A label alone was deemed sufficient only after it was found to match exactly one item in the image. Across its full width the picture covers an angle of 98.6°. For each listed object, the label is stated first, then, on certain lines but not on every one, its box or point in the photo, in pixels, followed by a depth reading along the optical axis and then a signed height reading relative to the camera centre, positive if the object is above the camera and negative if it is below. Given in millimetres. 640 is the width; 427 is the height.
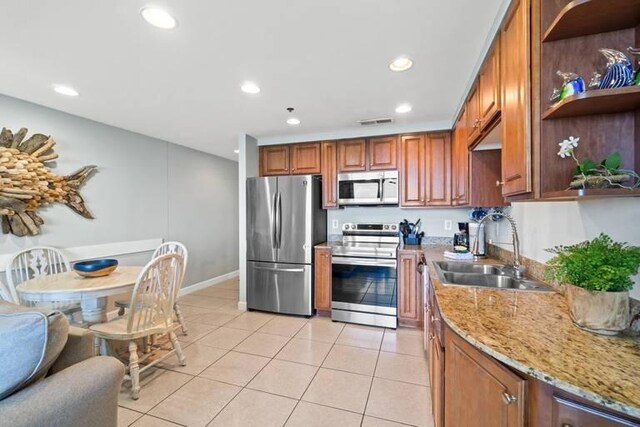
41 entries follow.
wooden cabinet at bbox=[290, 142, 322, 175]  3658 +760
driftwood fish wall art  2412 +314
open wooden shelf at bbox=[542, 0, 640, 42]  903 +687
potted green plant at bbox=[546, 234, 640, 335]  894 -226
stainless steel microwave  3363 +337
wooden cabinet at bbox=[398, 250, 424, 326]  3006 -817
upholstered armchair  844 -581
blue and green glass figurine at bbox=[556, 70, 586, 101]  957 +463
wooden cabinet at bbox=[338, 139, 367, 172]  3494 +767
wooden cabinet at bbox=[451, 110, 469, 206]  2502 +500
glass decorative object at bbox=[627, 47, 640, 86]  875 +545
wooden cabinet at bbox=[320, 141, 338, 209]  3576 +538
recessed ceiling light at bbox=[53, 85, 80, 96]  2312 +1079
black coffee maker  2941 -248
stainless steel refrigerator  3402 -315
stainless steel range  3100 -808
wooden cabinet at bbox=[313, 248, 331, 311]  3359 -786
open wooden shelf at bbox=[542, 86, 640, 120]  886 +389
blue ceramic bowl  2207 -432
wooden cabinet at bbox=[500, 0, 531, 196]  1128 +513
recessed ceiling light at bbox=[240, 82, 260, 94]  2268 +1080
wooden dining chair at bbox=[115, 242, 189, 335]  2605 -464
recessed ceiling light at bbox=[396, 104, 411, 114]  2747 +1094
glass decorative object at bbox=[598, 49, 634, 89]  900 +481
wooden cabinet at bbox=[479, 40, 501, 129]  1504 +755
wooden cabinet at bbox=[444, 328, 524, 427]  824 -618
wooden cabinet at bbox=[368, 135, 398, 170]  3391 +783
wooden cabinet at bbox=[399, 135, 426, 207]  3283 +537
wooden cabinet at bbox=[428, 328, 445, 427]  1388 -915
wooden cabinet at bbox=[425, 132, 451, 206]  3201 +535
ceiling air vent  3109 +1084
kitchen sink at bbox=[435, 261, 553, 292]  1735 -425
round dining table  1885 -518
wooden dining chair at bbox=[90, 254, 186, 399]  1993 -779
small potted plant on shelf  918 +134
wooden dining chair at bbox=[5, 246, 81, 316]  2326 -479
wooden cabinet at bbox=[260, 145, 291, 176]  3793 +774
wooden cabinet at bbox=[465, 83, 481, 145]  1934 +755
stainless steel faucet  1808 -311
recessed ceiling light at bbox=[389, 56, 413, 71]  1909 +1086
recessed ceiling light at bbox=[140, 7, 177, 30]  1439 +1069
